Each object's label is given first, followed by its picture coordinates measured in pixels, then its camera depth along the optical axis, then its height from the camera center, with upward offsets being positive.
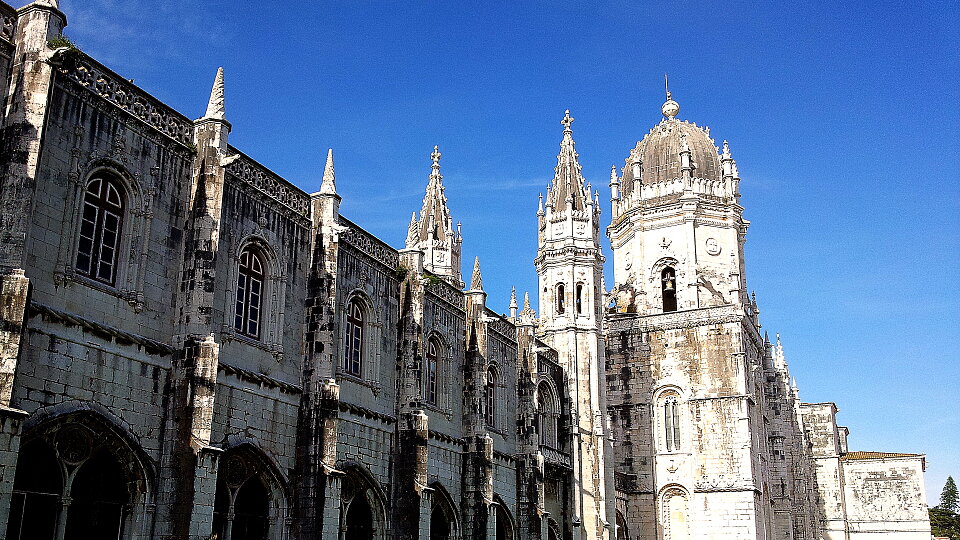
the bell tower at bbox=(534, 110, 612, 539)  34.78 +9.20
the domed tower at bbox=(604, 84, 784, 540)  38.84 +8.33
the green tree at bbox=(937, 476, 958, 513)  93.81 +4.38
